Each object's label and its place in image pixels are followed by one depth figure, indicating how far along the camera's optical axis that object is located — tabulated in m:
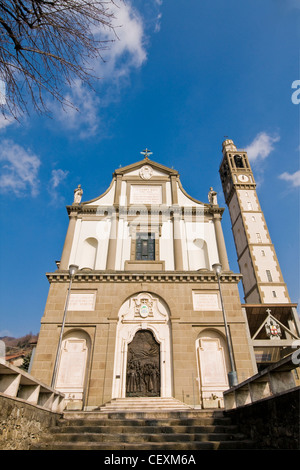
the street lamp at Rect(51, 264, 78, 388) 13.68
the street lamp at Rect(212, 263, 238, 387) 9.59
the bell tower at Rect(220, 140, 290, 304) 32.38
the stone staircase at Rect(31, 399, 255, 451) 5.95
